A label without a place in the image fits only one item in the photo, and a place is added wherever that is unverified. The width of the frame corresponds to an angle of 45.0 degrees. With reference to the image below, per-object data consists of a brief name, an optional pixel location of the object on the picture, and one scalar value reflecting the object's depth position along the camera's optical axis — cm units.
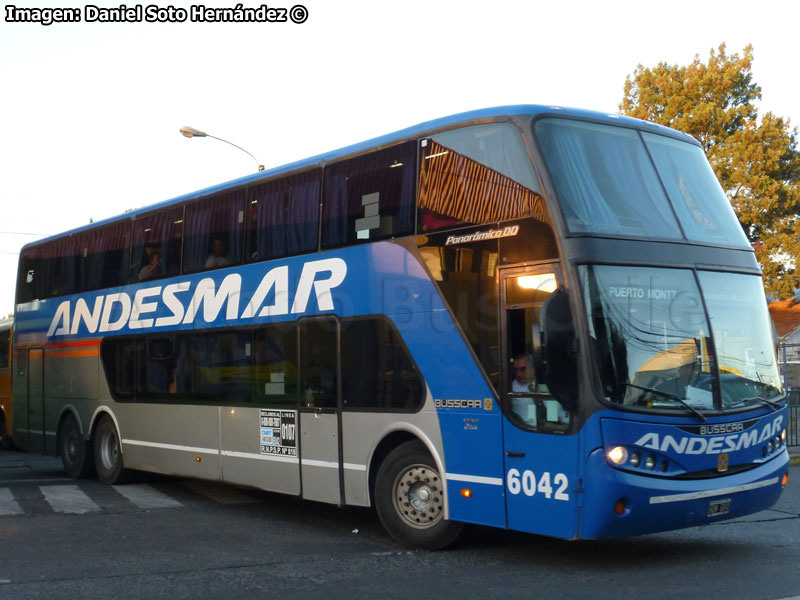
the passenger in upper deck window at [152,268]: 1325
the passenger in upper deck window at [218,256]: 1181
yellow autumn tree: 3231
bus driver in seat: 798
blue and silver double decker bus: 761
